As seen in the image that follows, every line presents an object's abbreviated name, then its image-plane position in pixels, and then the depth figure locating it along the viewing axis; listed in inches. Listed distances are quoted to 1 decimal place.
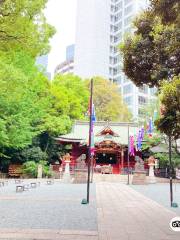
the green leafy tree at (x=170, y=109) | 217.7
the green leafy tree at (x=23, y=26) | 246.3
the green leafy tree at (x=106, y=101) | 1277.2
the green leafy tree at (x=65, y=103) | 895.0
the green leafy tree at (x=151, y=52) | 238.2
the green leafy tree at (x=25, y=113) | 676.5
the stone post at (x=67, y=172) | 760.2
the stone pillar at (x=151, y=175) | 788.7
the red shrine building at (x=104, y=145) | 930.5
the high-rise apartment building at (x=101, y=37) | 1977.7
